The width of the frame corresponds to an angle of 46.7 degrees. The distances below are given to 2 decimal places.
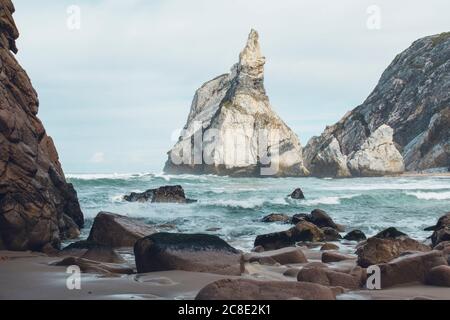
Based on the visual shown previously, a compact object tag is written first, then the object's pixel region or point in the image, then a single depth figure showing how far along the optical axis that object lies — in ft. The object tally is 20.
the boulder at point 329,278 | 27.20
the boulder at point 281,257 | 35.24
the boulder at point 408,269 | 27.71
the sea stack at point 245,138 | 317.01
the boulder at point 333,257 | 36.96
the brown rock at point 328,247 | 45.17
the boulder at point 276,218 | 68.81
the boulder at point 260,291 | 20.18
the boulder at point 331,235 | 52.95
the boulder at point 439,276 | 26.76
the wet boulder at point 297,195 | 106.92
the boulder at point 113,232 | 43.52
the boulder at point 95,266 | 29.04
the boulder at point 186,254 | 29.22
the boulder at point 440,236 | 44.62
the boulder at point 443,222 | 50.50
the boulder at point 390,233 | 42.83
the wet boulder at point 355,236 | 52.29
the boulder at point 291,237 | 46.21
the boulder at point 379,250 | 33.76
